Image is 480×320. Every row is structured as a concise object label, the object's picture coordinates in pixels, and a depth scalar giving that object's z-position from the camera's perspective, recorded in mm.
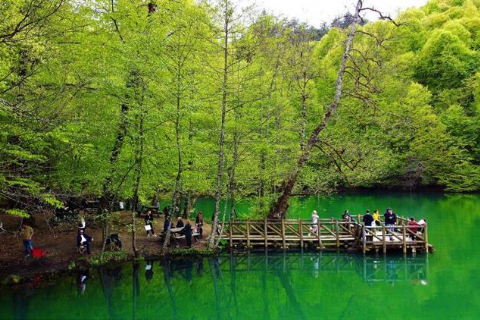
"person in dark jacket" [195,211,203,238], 19719
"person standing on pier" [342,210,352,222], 21256
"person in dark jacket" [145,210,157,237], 19128
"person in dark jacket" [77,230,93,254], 16203
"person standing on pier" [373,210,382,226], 20842
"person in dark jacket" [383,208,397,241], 19809
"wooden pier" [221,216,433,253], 19031
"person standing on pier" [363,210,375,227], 19875
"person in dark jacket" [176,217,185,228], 18875
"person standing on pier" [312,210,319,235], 20016
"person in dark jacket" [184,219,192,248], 18234
